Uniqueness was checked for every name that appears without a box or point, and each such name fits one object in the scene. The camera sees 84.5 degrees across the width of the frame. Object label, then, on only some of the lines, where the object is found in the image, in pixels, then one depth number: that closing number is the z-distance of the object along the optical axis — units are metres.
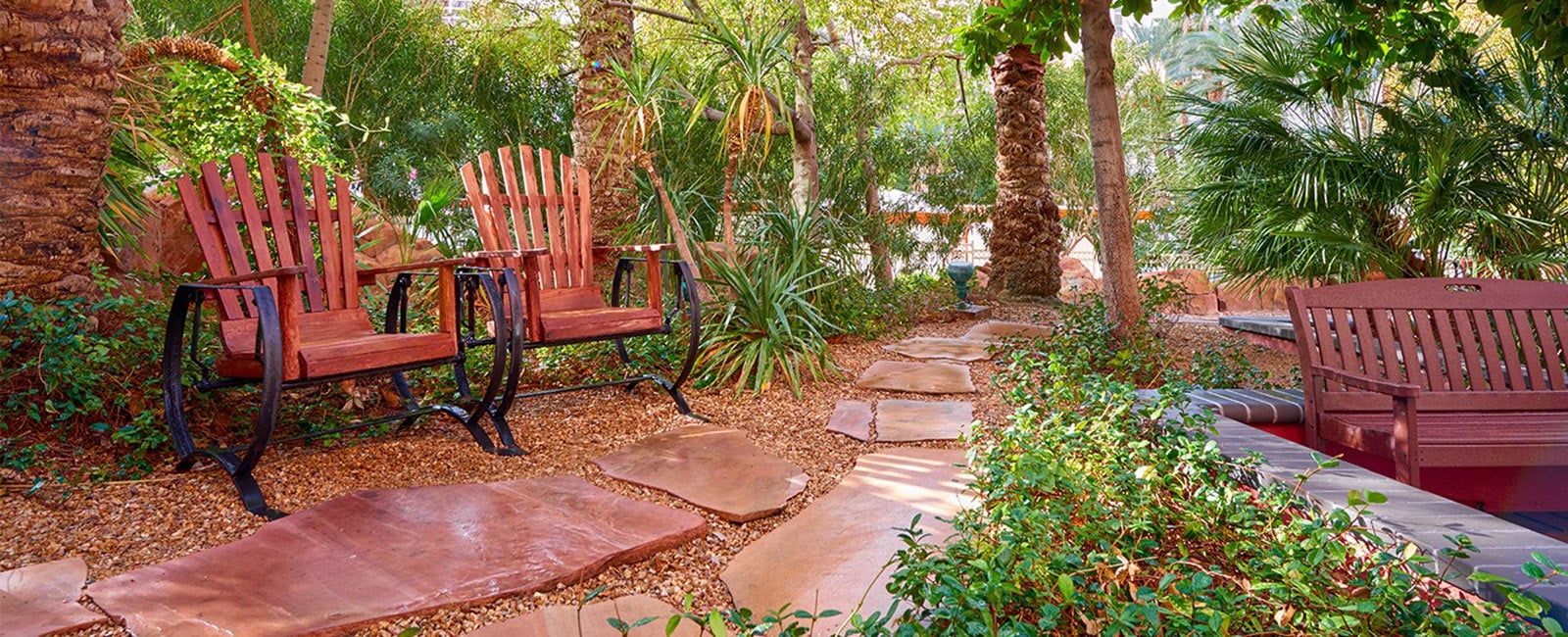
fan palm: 5.18
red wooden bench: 2.62
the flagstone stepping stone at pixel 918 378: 4.37
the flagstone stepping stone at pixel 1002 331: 5.91
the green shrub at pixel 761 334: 4.42
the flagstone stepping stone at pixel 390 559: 1.86
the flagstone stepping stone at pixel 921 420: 3.49
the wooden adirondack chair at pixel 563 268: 3.58
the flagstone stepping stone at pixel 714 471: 2.72
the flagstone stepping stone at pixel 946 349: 5.29
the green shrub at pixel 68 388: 2.80
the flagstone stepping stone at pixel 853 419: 3.57
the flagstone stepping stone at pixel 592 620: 1.86
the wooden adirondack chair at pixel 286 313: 2.63
